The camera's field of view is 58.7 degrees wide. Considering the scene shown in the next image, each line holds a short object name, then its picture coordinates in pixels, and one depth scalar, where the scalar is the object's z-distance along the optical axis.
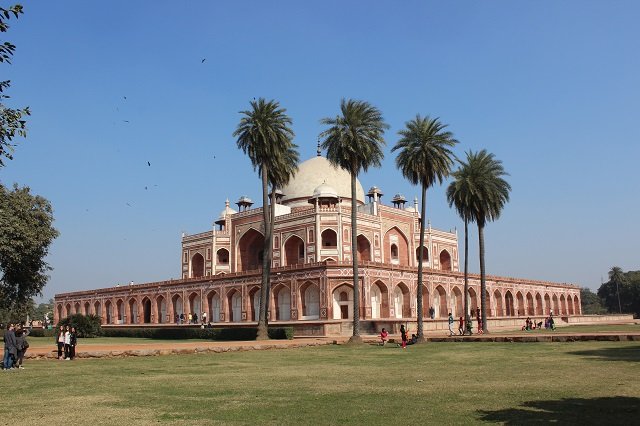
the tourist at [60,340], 23.47
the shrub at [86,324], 49.19
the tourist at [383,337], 31.52
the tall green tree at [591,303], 124.31
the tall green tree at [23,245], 37.25
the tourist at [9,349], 19.24
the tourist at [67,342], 23.27
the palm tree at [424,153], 33.78
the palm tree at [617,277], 109.94
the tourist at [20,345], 20.06
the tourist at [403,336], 29.30
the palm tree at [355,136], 34.44
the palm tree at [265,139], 38.53
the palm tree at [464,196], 42.75
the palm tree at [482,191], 42.62
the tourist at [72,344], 23.36
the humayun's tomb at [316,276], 51.84
